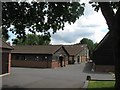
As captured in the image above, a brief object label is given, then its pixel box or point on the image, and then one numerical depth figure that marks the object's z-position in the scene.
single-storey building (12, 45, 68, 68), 21.62
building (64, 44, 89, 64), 32.41
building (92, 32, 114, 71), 18.64
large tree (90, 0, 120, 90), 6.81
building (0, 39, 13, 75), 13.18
